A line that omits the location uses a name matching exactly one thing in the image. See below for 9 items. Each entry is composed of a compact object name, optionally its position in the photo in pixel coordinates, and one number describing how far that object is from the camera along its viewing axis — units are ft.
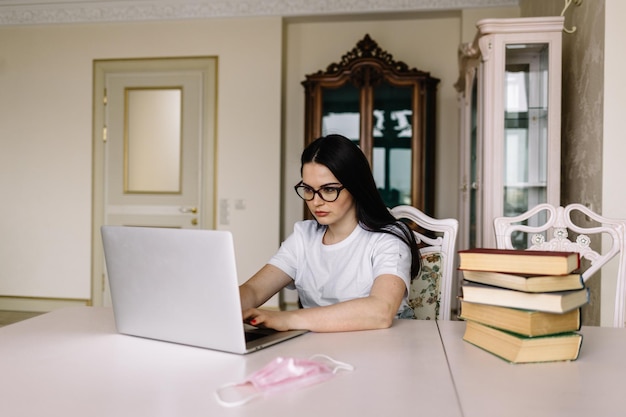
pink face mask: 2.65
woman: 5.06
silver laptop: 3.30
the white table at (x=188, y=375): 2.50
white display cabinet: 8.49
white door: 14.56
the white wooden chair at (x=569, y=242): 5.14
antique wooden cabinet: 12.82
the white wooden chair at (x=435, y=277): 5.75
